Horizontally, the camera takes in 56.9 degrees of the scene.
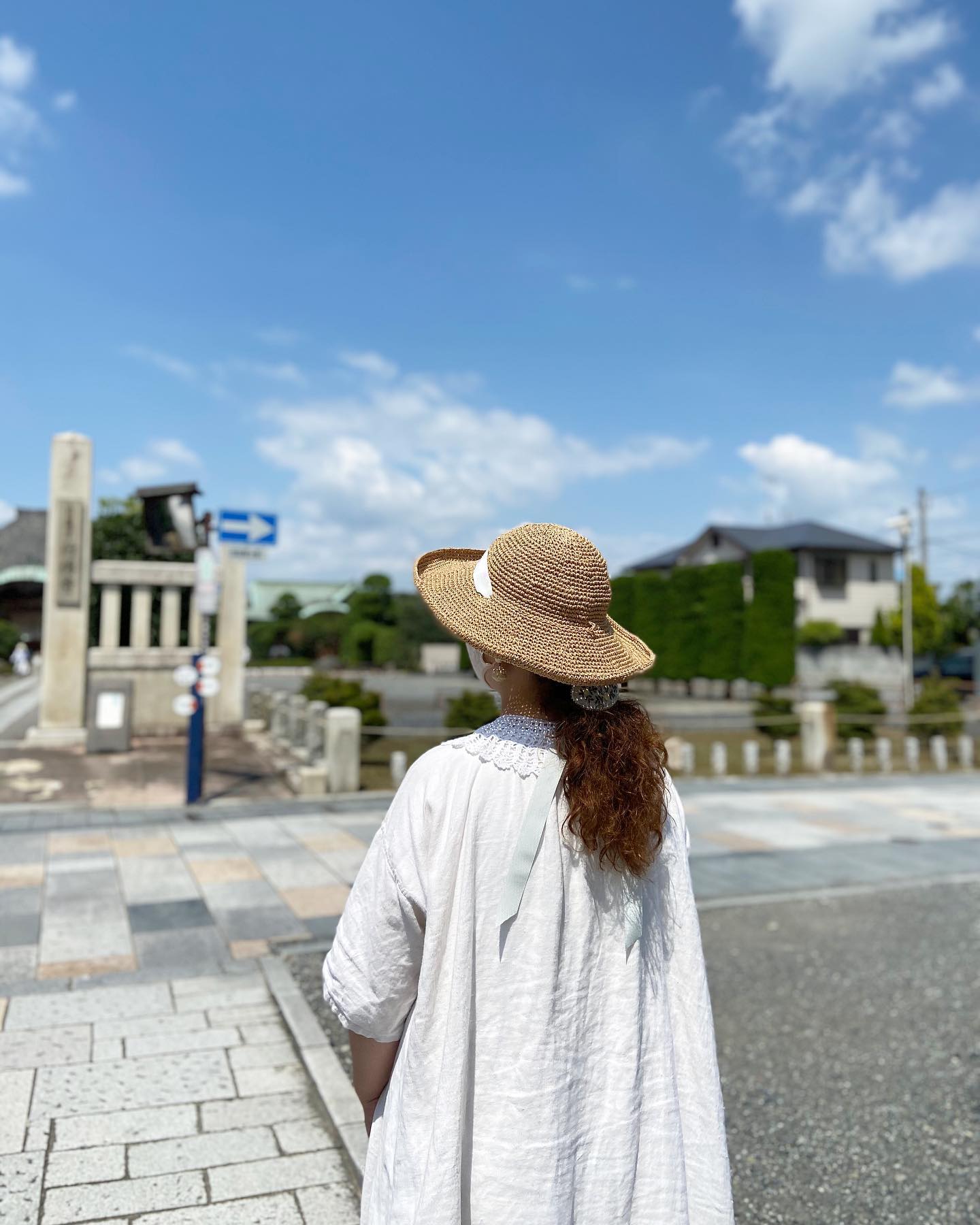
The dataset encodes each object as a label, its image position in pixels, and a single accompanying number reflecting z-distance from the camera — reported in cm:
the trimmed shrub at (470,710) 1448
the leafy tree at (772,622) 3450
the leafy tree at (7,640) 3953
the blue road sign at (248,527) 1016
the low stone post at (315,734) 1192
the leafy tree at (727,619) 3578
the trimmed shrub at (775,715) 1943
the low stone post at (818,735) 1482
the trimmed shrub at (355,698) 1477
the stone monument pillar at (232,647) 1700
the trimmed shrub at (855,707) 1780
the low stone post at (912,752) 1545
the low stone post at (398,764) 1095
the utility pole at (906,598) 2312
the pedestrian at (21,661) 3309
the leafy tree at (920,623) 4206
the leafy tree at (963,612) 4978
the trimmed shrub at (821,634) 4347
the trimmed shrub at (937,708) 1831
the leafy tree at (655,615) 3838
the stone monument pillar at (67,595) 1483
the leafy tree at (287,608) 5525
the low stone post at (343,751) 1084
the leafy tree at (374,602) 5166
